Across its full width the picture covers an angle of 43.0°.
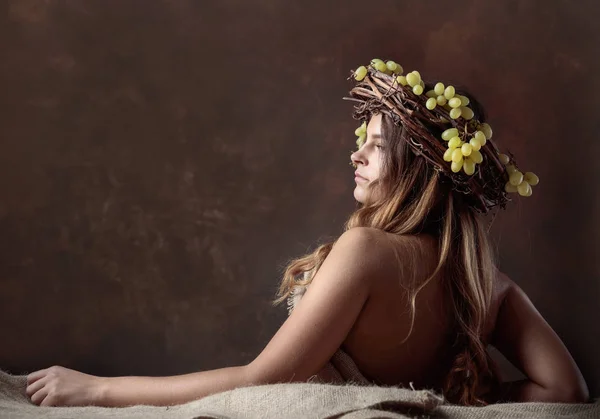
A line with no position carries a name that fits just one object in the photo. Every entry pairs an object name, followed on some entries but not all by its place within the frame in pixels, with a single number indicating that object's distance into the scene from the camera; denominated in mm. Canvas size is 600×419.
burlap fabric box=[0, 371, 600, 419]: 1351
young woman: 1622
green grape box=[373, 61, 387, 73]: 2033
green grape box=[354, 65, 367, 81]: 2055
